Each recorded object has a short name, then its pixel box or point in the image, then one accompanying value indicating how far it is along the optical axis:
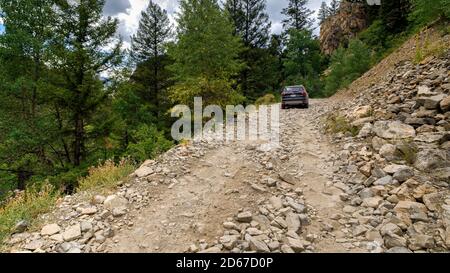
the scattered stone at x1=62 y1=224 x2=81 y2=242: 4.59
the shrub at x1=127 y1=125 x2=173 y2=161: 8.95
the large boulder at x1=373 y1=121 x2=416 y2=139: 6.52
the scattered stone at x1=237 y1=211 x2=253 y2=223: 4.77
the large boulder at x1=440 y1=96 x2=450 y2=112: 6.47
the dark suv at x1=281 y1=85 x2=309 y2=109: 16.98
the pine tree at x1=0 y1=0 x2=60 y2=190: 12.83
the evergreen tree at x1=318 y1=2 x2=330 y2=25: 72.46
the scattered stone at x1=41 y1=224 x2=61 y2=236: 4.73
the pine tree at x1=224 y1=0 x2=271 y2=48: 24.86
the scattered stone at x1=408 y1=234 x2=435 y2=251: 3.77
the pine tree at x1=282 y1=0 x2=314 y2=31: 44.50
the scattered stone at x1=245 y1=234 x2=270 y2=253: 4.00
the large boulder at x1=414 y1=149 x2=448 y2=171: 5.28
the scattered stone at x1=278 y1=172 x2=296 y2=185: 6.19
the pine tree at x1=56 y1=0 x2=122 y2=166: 13.48
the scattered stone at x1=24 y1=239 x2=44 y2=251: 4.38
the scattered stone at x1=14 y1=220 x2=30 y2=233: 4.86
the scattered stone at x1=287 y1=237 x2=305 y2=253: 4.02
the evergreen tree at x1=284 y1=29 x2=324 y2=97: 35.06
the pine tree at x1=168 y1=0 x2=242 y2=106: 13.60
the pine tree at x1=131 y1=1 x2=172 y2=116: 23.58
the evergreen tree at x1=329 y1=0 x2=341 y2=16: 69.02
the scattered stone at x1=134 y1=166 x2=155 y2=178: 6.69
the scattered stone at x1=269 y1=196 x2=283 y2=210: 5.16
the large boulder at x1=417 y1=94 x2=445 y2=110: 6.73
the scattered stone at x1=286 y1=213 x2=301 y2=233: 4.49
